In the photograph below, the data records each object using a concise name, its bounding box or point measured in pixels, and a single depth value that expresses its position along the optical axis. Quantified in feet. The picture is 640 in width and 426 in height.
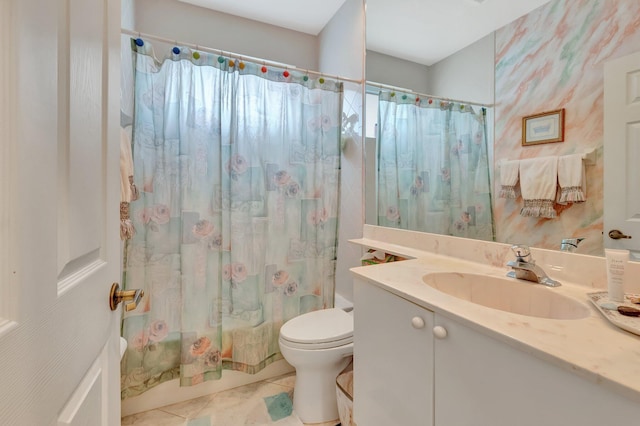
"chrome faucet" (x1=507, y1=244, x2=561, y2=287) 2.77
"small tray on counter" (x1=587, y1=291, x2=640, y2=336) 1.78
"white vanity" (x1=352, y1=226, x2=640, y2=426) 1.52
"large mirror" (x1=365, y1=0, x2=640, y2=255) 2.68
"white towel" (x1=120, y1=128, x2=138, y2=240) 3.76
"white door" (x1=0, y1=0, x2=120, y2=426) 1.02
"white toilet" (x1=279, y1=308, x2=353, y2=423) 4.60
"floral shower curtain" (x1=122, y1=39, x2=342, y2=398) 4.78
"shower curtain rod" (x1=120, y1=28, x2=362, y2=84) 4.51
